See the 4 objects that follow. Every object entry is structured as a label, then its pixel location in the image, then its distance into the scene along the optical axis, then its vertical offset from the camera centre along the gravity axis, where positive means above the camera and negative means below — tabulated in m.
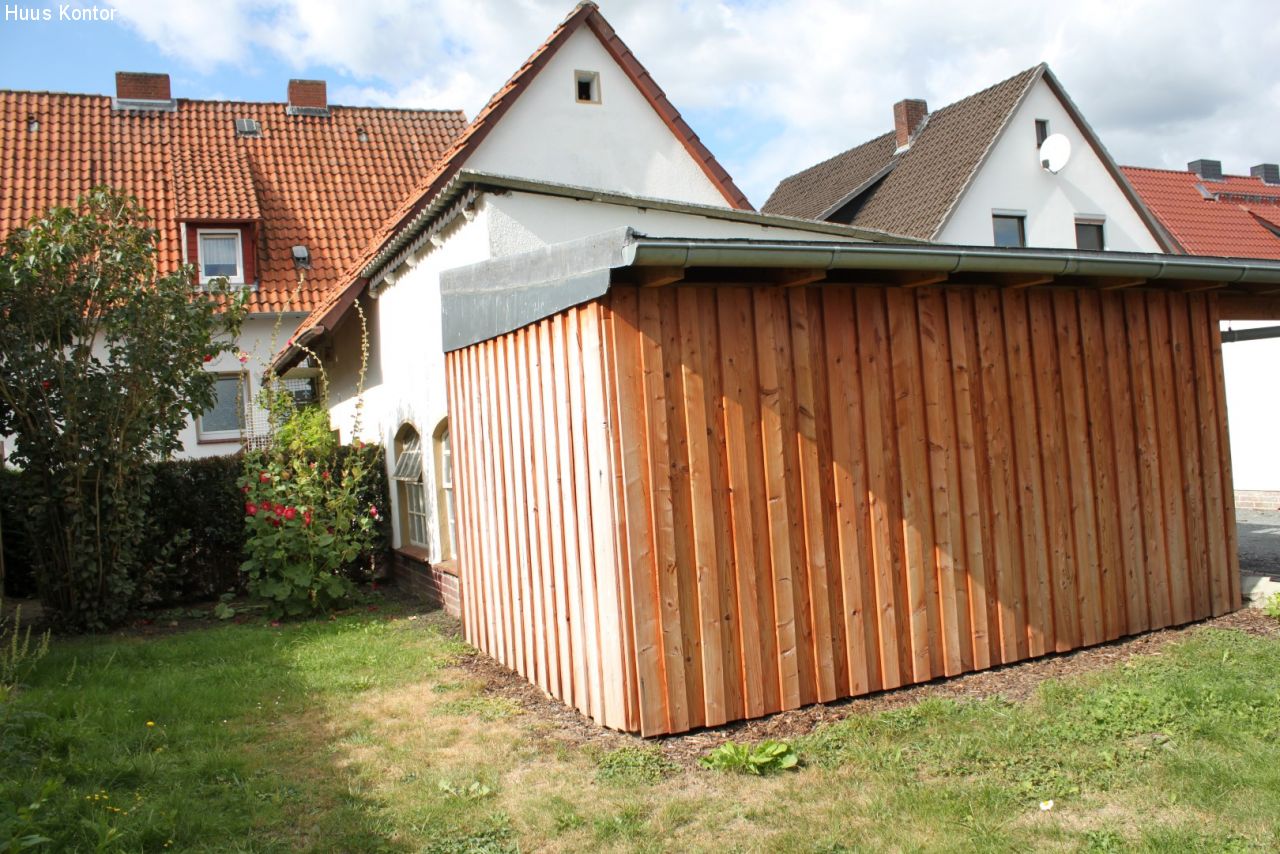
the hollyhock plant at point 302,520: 10.42 -0.48
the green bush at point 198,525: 11.50 -0.50
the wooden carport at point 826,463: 5.57 -0.17
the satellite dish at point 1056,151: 21.11 +5.52
